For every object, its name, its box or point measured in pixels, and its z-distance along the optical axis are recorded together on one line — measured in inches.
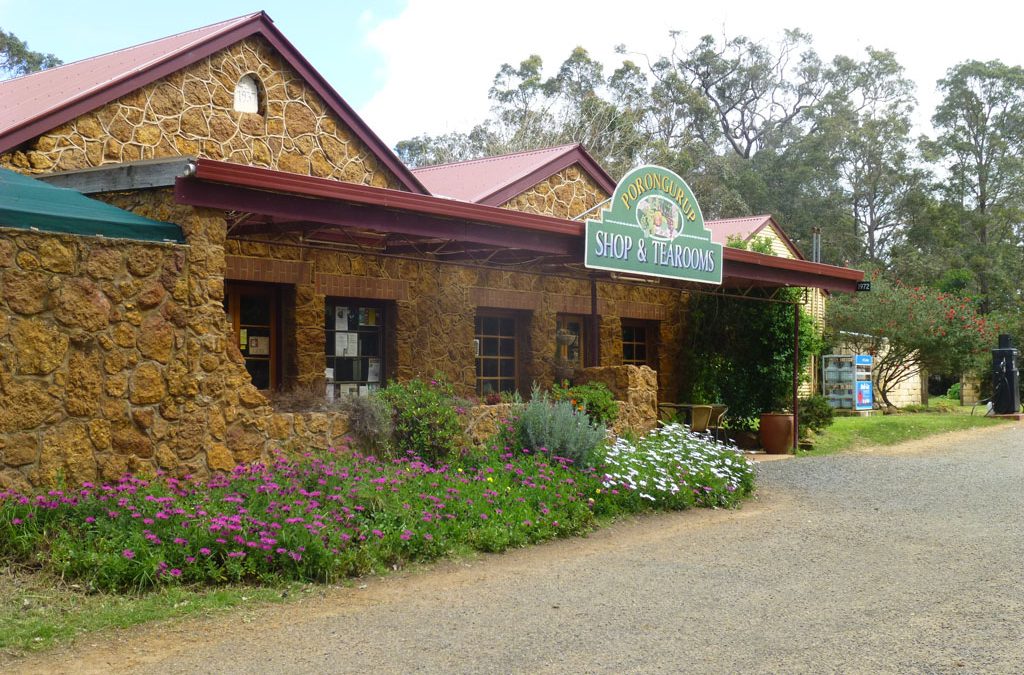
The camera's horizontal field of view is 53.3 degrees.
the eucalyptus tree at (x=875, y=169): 1828.2
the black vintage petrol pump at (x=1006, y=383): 931.3
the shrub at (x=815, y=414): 680.4
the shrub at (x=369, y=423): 365.1
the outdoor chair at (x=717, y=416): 609.3
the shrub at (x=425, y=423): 378.9
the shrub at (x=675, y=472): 383.6
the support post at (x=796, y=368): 604.4
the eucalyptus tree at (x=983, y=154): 1802.4
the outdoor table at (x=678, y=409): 601.3
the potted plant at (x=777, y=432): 614.5
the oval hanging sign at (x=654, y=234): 467.8
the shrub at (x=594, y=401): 462.6
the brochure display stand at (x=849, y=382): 1032.2
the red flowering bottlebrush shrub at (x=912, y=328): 1019.9
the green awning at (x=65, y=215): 287.4
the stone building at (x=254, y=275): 290.5
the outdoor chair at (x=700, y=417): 598.2
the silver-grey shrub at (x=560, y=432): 393.1
